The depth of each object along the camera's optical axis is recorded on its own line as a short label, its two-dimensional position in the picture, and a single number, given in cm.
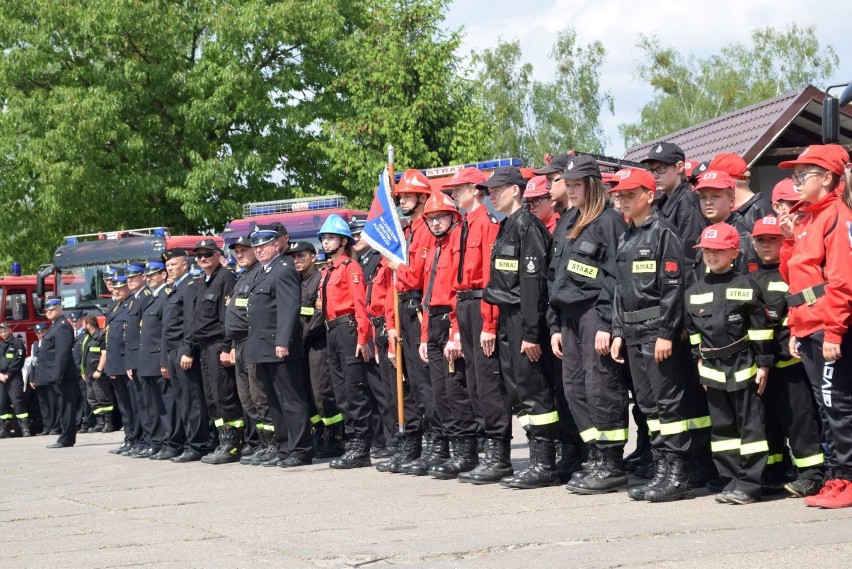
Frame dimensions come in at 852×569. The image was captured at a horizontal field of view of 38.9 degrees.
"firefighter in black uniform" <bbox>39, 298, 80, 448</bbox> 1697
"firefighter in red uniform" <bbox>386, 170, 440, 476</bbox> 1058
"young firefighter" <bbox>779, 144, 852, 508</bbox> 722
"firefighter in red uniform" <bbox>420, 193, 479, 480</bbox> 1003
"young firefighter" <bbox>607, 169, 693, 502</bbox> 800
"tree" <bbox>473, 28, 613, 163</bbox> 5788
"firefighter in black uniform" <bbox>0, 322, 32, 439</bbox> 2184
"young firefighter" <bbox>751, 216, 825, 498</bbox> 774
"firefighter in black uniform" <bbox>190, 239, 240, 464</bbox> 1287
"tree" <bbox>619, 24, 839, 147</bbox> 5822
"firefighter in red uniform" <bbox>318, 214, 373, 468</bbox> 1163
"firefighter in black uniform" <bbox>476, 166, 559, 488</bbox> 907
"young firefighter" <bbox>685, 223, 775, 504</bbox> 774
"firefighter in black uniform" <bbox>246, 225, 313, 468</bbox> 1183
